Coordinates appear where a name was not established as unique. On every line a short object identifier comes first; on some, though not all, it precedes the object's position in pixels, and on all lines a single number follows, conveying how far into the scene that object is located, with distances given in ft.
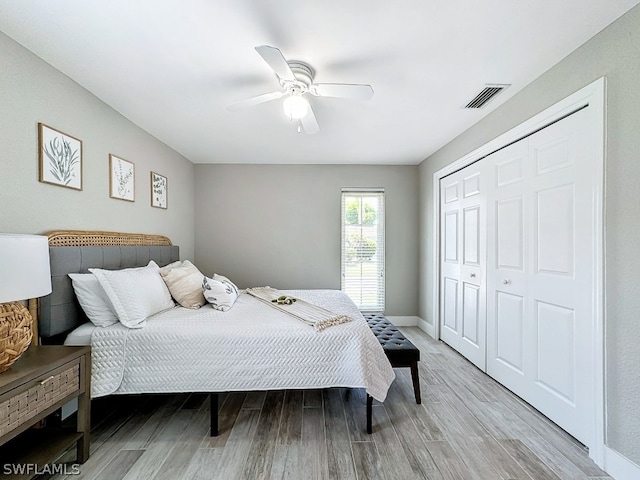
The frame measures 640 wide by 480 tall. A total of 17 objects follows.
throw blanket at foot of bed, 7.44
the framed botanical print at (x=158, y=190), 11.35
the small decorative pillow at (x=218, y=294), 8.73
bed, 6.64
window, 15.40
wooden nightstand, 4.53
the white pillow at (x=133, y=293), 6.91
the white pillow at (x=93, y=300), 6.97
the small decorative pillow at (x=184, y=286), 8.82
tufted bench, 7.87
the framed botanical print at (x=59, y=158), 6.68
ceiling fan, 6.44
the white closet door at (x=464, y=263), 10.18
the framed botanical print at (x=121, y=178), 9.07
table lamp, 4.41
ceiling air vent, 7.76
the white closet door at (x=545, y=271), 6.32
